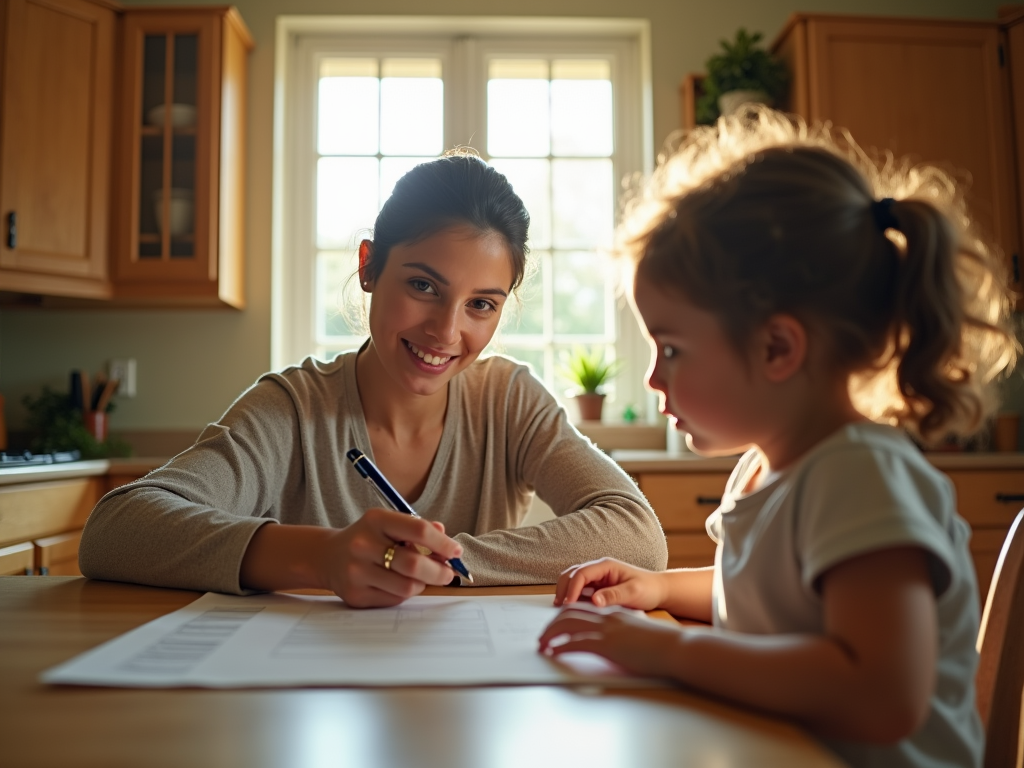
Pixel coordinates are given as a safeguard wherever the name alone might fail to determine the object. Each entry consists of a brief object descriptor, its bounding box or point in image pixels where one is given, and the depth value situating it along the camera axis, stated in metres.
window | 3.36
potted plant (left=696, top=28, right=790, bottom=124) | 2.87
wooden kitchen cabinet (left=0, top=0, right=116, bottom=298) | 2.65
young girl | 0.51
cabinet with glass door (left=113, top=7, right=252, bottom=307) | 2.87
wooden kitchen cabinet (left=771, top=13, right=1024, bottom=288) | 2.83
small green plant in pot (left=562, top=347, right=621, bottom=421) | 3.14
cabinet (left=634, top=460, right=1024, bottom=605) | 2.48
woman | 0.98
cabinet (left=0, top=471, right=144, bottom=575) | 2.14
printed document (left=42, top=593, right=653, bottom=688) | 0.57
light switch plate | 3.11
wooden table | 0.44
